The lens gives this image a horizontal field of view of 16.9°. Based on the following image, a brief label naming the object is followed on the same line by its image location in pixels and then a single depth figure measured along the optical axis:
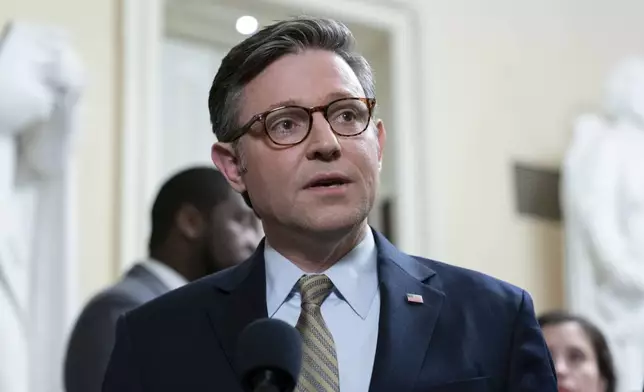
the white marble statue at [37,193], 6.88
